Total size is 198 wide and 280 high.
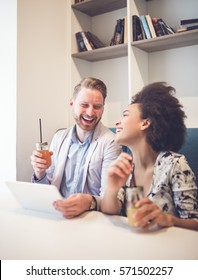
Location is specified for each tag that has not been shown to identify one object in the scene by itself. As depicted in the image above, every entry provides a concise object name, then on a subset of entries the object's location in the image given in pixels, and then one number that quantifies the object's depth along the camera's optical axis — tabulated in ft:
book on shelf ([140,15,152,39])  7.24
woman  3.46
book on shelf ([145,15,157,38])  7.18
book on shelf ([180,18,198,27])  6.61
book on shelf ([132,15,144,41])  7.40
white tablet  3.23
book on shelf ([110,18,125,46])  7.79
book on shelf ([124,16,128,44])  7.66
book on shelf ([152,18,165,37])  7.15
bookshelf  7.43
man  5.38
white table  2.61
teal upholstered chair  5.46
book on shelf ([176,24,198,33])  6.58
